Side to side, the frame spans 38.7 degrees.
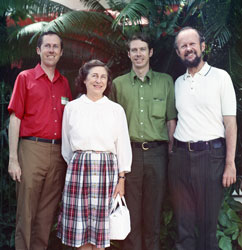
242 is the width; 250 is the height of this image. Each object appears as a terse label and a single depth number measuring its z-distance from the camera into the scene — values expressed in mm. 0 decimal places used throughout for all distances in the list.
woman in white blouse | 2838
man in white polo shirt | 2992
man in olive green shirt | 3289
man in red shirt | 3088
